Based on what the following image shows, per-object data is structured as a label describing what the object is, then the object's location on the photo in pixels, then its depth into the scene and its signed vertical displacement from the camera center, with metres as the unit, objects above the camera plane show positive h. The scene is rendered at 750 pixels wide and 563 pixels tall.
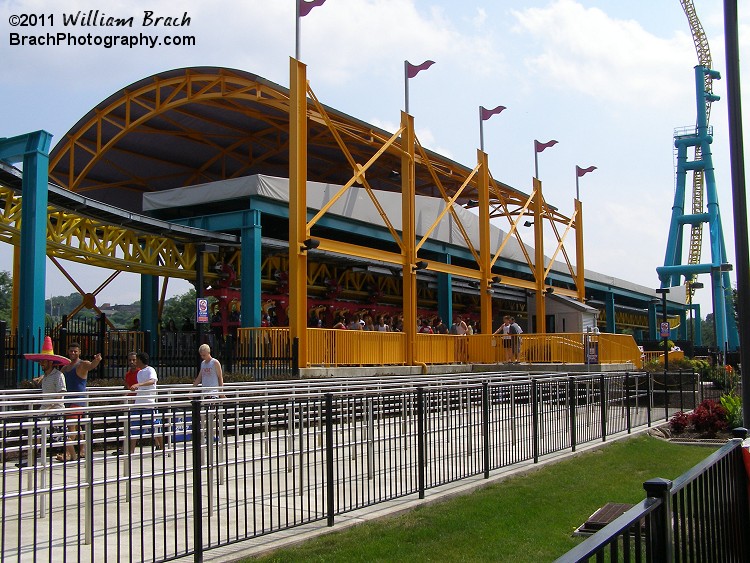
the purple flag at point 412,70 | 29.91 +10.21
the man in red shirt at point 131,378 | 13.90 -0.39
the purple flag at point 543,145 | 42.19 +10.46
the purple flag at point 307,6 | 24.41 +10.27
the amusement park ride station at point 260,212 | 22.97 +5.12
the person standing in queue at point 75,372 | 13.45 -0.26
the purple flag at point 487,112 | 36.16 +10.46
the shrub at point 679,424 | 16.89 -1.59
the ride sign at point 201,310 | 18.05 +0.96
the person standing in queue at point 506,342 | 29.45 +0.26
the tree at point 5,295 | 107.96 +8.69
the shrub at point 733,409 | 15.87 -1.24
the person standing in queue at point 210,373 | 13.45 -0.31
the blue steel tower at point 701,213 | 69.88 +12.24
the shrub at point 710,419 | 16.25 -1.45
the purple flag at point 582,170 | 47.41 +10.26
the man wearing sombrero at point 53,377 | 12.27 -0.31
